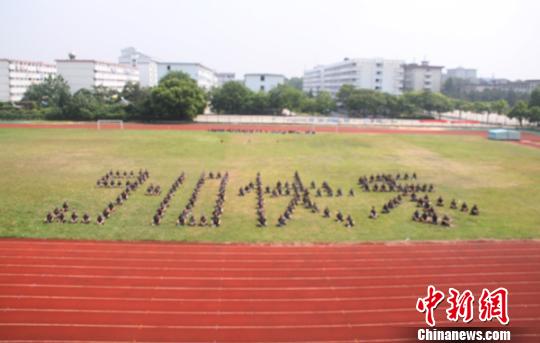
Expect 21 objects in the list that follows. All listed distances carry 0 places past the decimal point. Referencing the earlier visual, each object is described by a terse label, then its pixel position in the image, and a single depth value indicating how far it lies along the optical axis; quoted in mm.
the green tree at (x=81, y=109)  61594
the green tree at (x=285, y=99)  76812
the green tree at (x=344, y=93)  85750
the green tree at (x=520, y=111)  63156
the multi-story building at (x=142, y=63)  107562
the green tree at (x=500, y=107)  78438
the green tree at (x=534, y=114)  61597
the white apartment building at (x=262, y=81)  106188
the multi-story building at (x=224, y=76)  169625
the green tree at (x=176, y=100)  60094
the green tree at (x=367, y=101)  76375
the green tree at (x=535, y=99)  67375
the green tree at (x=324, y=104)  80062
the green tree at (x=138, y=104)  62438
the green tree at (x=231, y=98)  75500
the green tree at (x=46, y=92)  76438
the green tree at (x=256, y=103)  76562
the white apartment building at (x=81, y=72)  87562
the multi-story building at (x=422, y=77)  114500
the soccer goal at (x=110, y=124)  56031
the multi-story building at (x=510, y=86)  125312
